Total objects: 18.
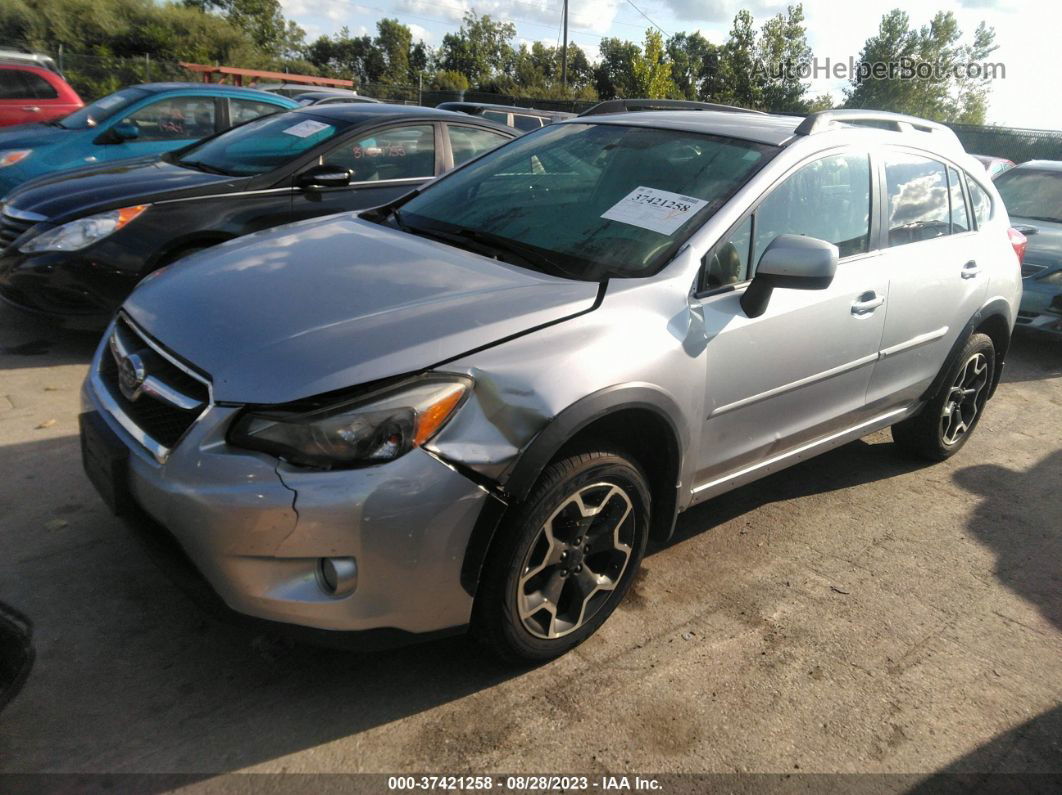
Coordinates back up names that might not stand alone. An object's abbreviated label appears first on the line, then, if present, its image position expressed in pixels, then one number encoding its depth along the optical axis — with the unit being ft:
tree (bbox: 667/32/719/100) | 181.28
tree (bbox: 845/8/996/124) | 149.59
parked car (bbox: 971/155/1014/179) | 44.30
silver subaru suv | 7.37
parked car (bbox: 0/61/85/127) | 34.50
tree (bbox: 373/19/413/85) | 270.87
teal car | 24.14
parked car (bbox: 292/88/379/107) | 41.72
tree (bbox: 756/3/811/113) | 151.43
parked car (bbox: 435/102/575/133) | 50.78
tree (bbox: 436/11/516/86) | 255.50
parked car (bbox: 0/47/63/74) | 36.48
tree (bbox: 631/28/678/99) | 124.77
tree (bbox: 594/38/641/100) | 200.22
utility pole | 144.18
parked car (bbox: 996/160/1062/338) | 24.38
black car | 16.10
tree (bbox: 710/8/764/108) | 161.58
